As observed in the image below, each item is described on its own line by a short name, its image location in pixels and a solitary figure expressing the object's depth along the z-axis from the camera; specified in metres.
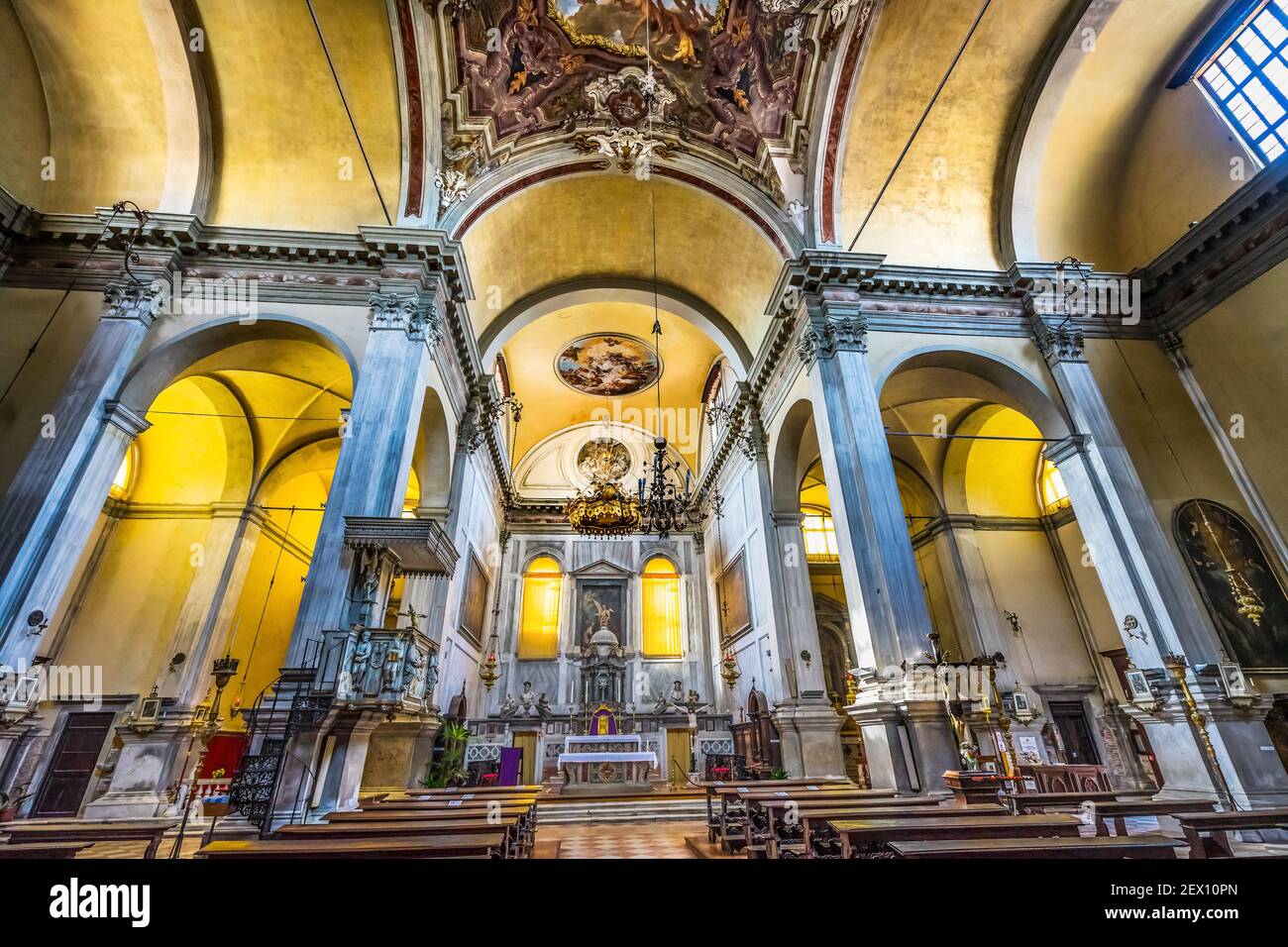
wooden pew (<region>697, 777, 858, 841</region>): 5.74
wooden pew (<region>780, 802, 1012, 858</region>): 3.64
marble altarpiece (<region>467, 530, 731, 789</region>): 12.59
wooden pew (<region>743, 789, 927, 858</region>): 4.35
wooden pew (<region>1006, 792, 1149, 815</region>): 4.78
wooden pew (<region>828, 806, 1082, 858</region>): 2.89
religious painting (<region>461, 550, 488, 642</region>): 11.65
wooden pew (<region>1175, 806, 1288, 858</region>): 3.19
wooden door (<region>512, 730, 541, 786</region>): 12.51
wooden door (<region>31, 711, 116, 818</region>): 8.55
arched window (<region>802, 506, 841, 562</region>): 15.80
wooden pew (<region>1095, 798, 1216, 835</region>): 4.11
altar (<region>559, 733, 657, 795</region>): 9.94
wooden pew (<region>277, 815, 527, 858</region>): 3.22
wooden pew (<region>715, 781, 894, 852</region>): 5.15
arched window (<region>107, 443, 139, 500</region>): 10.33
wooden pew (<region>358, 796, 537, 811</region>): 4.67
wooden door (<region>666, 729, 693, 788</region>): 12.78
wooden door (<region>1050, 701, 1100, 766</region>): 10.26
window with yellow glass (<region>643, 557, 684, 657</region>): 15.55
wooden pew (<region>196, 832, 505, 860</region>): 2.43
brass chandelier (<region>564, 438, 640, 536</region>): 10.34
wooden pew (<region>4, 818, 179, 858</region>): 3.62
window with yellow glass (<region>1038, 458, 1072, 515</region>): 11.55
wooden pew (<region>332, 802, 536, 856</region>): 3.91
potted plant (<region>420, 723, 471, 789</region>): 8.68
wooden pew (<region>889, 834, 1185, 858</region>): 2.22
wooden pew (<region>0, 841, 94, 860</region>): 2.62
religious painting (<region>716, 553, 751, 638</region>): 12.29
